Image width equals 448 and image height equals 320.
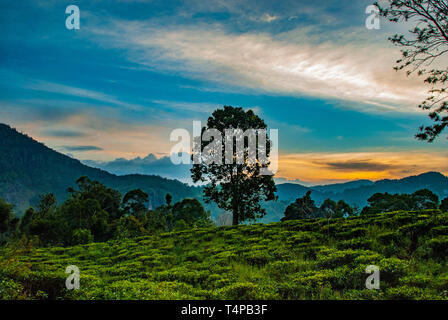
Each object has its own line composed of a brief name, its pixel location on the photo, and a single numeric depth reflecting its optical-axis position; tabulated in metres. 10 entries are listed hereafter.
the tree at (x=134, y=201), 64.38
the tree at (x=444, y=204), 39.56
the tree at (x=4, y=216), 49.03
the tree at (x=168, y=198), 50.97
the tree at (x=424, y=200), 48.26
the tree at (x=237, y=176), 31.14
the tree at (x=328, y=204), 65.91
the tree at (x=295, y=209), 53.63
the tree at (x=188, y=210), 56.73
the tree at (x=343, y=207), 61.39
